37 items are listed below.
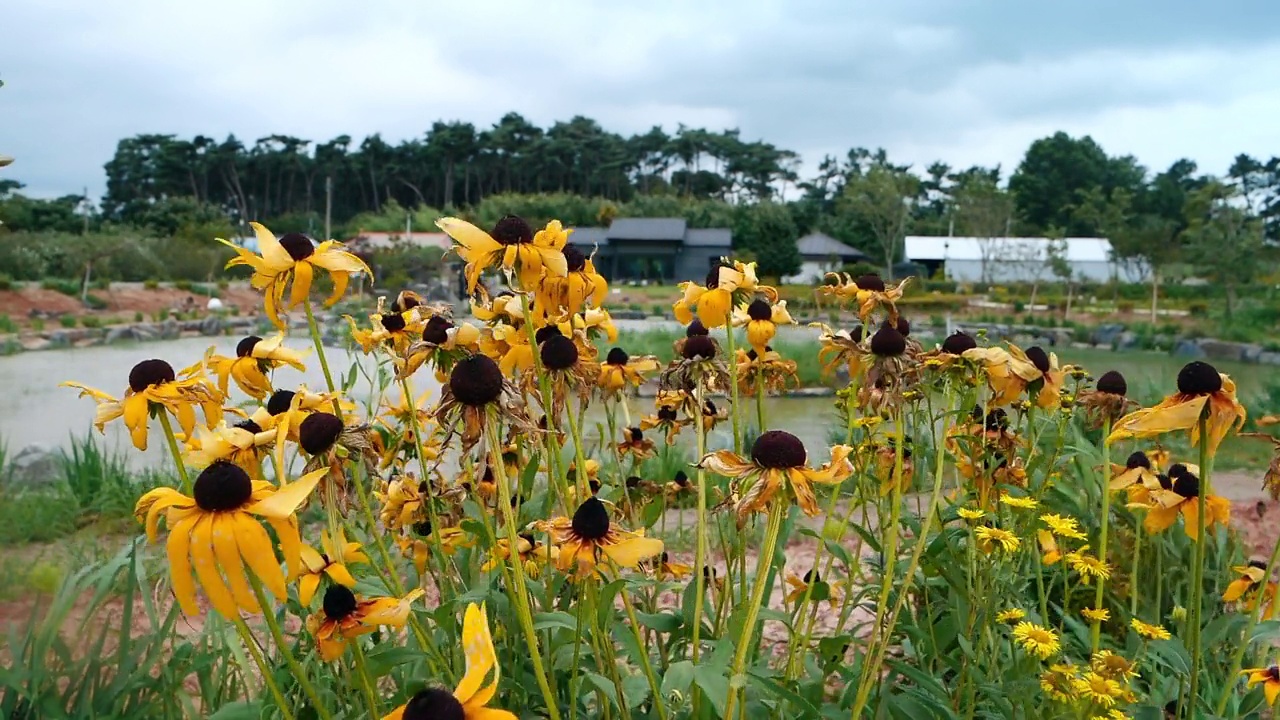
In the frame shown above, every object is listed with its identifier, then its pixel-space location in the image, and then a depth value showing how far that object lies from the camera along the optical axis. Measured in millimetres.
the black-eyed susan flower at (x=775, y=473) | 404
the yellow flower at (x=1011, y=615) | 484
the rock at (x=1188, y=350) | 10868
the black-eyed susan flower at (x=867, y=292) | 581
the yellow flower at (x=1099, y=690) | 410
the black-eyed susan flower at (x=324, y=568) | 410
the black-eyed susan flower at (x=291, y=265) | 460
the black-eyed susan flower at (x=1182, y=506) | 557
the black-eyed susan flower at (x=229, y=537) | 324
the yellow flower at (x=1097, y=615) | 516
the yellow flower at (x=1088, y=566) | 513
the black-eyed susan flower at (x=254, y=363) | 506
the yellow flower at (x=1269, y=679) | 473
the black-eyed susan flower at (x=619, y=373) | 643
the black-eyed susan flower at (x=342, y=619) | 398
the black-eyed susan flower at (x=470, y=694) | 302
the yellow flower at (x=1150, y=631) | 476
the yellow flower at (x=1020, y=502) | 479
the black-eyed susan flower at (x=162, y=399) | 451
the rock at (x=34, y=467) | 3500
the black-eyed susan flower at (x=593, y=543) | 399
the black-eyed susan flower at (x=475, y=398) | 392
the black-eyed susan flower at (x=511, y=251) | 423
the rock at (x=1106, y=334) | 12009
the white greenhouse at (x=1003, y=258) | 21366
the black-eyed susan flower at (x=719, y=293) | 507
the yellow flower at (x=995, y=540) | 455
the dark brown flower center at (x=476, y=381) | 391
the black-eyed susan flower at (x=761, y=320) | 592
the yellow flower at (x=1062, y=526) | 478
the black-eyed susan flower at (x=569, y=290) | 458
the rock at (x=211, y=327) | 12441
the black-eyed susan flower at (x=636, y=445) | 696
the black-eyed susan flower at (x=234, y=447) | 421
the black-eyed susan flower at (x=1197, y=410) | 404
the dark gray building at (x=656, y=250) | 26719
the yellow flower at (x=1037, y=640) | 436
